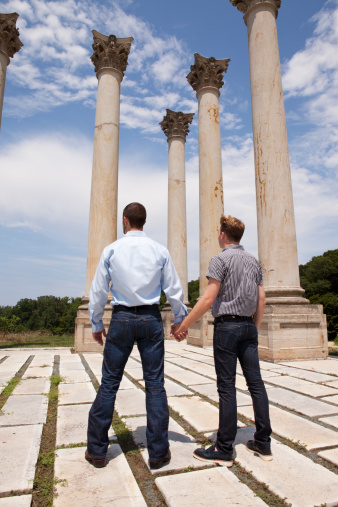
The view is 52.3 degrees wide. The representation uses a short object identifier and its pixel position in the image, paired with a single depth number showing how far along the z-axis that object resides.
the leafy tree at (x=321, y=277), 65.00
